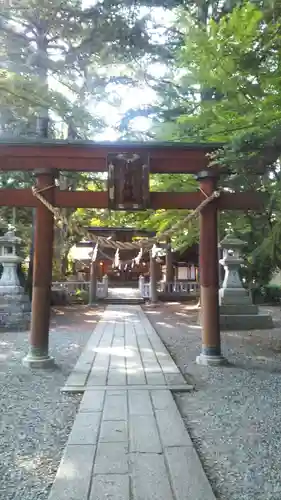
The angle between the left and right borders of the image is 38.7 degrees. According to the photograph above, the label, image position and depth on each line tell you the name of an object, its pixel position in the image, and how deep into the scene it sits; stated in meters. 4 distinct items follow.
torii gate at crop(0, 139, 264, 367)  6.20
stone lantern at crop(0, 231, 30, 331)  11.42
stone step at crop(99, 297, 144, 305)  20.06
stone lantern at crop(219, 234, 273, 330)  11.12
